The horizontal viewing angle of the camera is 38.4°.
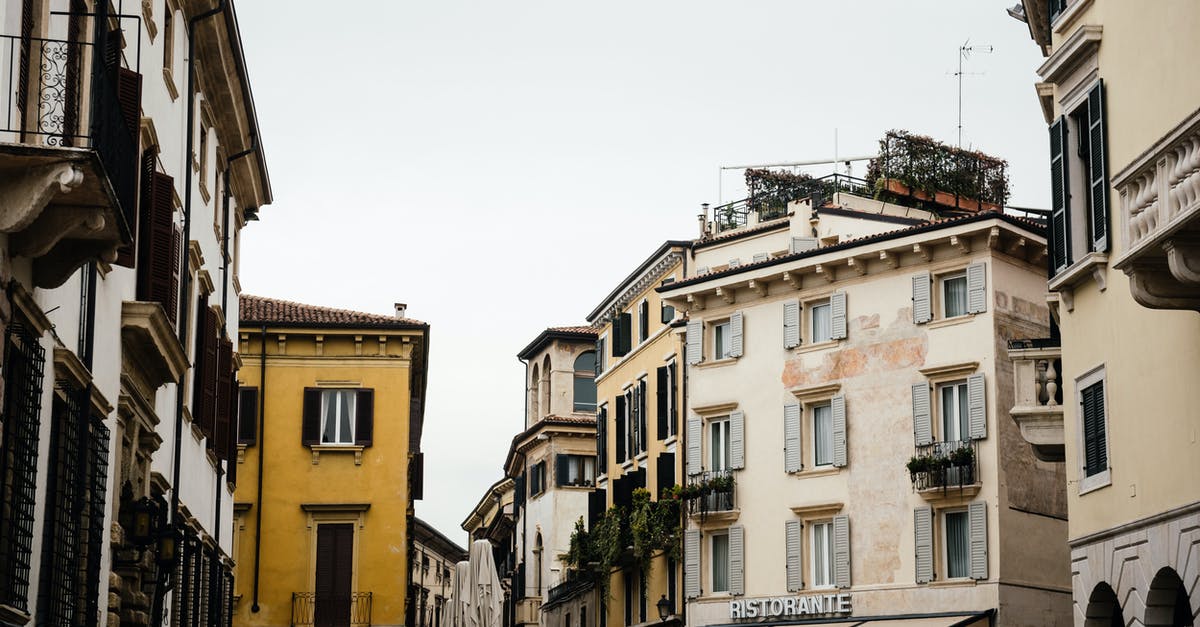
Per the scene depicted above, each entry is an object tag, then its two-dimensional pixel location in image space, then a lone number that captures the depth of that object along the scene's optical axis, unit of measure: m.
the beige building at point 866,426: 40.50
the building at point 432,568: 95.64
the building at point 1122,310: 16.83
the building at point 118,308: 12.86
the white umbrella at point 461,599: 47.56
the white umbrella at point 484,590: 47.19
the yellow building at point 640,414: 51.47
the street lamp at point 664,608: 47.54
